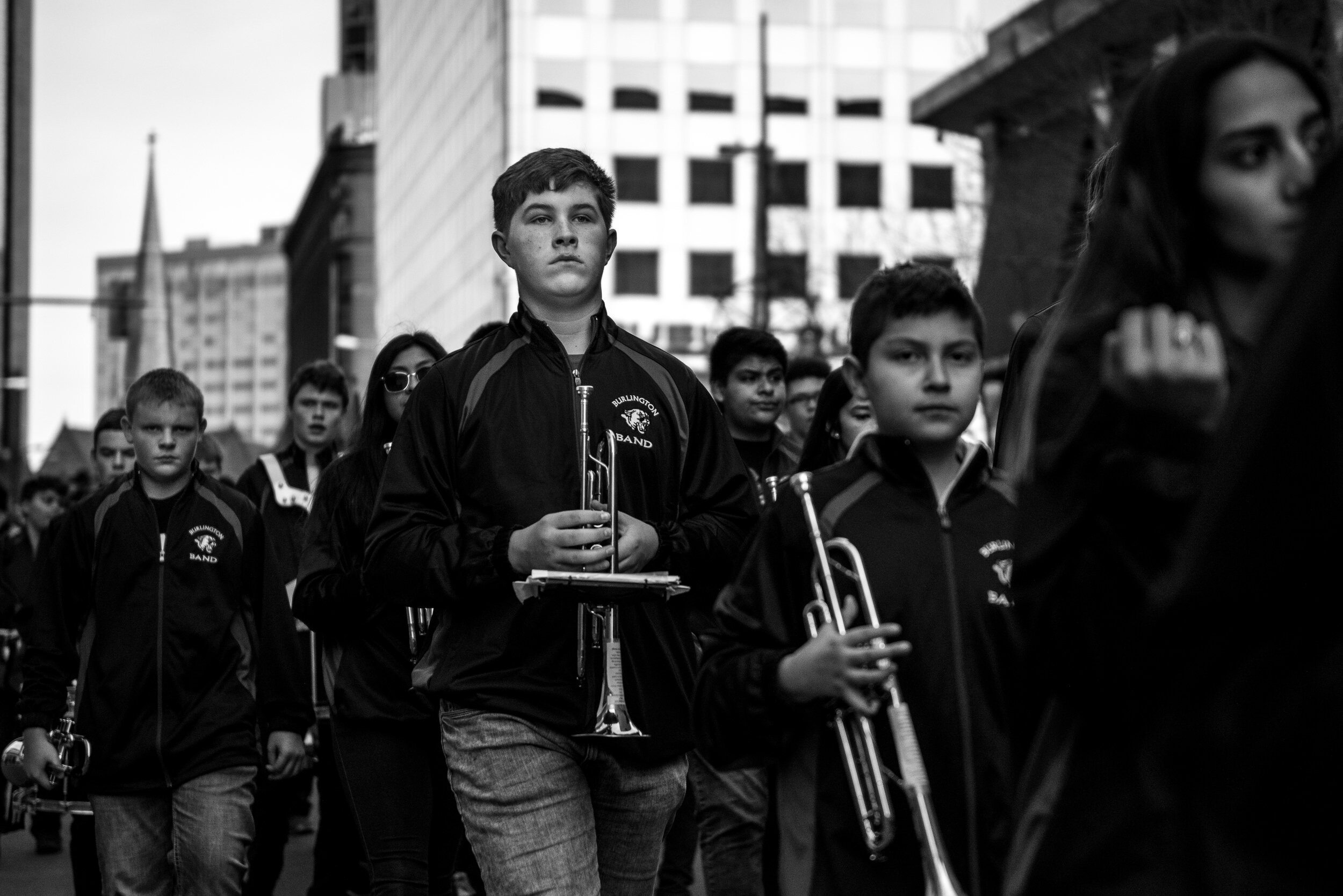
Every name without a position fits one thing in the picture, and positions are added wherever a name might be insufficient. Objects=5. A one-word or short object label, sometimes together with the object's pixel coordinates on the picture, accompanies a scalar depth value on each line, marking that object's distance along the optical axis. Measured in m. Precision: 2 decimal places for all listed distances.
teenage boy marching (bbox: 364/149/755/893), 5.00
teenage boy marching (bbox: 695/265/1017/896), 3.94
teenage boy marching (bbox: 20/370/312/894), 6.92
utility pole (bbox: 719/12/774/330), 26.61
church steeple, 155.88
